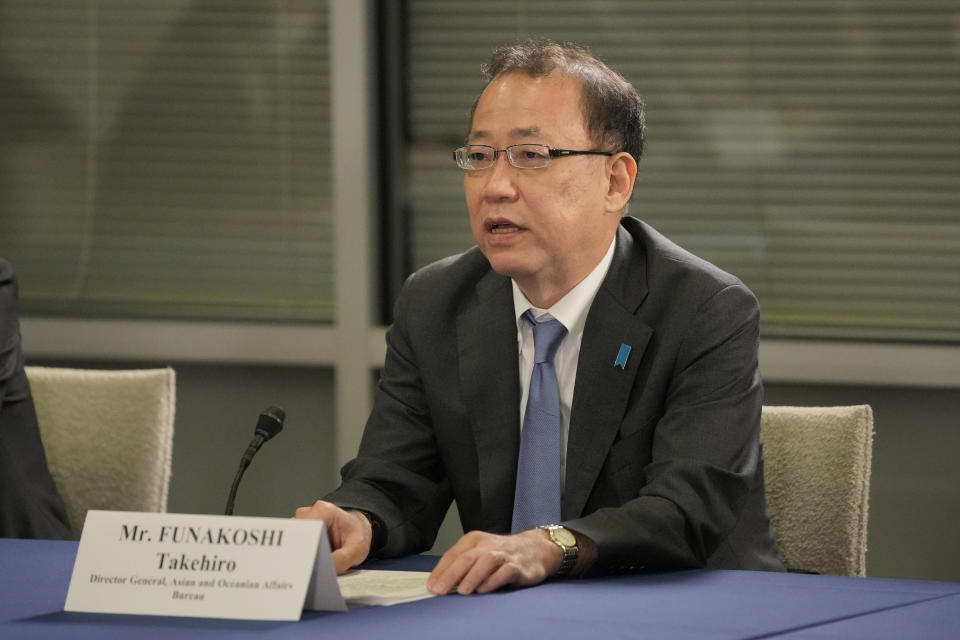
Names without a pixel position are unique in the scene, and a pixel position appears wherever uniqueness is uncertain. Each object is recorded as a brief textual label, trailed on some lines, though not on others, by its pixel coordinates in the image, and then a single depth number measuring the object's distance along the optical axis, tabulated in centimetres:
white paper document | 540
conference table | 527
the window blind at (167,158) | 769
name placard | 533
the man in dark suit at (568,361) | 573
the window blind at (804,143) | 707
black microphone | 570
